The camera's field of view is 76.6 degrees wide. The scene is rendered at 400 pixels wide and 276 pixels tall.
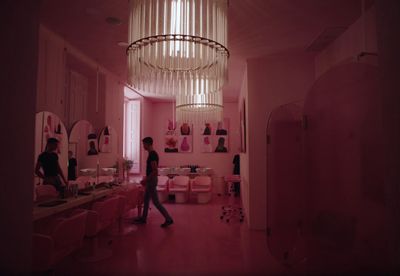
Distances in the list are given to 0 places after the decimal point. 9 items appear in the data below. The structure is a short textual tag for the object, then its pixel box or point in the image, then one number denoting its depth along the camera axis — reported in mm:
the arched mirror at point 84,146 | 3803
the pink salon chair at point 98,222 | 2775
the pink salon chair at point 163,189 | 6586
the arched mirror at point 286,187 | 2932
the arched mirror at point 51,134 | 2926
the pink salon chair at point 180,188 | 6441
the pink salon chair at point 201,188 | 6320
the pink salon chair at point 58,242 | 1865
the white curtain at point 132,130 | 7059
